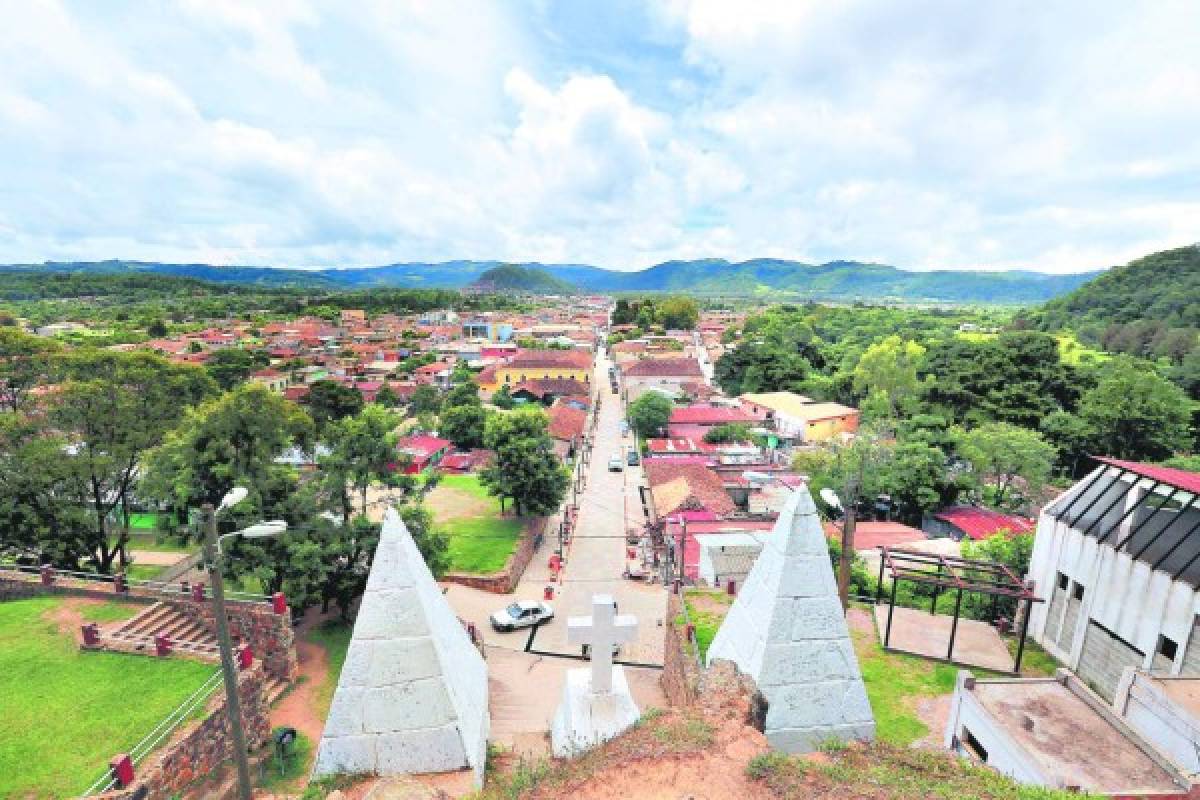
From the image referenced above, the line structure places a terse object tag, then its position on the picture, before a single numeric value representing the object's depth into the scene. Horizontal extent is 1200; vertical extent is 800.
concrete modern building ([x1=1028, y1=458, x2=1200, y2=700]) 12.86
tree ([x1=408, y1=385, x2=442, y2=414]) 53.25
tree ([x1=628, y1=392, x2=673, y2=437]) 47.81
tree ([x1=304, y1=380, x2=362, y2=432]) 45.78
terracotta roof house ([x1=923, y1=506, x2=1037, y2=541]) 29.00
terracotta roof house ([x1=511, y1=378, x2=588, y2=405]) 59.47
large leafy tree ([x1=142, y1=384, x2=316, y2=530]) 17.14
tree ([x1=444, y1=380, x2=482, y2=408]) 51.16
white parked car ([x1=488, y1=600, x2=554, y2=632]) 21.22
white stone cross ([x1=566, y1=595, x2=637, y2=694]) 10.02
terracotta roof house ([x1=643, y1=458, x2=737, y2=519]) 30.34
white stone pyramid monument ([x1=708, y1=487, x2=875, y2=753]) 8.59
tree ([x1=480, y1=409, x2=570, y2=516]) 27.52
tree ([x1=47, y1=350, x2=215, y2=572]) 19.47
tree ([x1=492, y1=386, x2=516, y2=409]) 56.69
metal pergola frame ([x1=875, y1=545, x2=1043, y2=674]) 13.38
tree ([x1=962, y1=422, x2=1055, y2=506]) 31.94
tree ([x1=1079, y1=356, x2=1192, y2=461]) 35.41
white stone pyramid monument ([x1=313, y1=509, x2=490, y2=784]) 8.45
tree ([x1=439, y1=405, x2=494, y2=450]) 43.75
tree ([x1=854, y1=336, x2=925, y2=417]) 49.38
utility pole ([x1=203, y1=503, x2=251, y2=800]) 7.44
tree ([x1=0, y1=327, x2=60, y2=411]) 20.48
